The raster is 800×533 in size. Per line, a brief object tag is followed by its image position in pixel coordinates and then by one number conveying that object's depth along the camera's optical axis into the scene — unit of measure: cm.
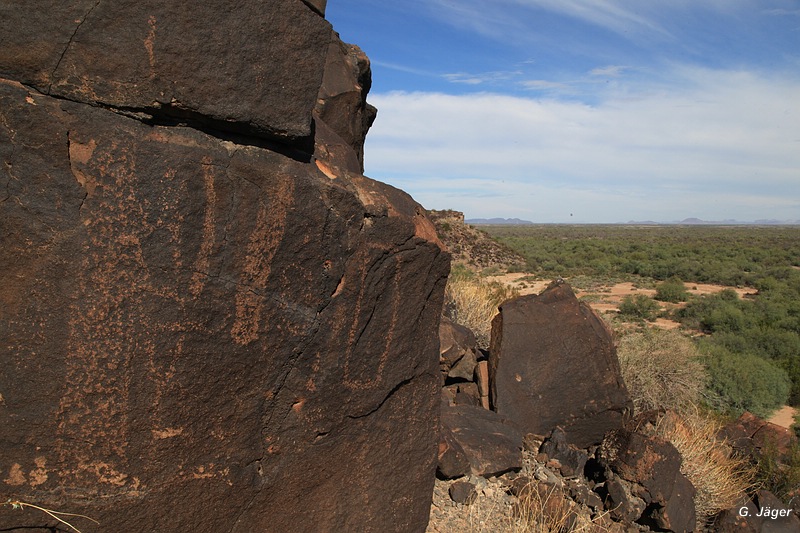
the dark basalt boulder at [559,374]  515
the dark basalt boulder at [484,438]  434
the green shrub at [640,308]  1747
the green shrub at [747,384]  1002
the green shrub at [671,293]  2075
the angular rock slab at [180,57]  213
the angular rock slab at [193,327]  217
